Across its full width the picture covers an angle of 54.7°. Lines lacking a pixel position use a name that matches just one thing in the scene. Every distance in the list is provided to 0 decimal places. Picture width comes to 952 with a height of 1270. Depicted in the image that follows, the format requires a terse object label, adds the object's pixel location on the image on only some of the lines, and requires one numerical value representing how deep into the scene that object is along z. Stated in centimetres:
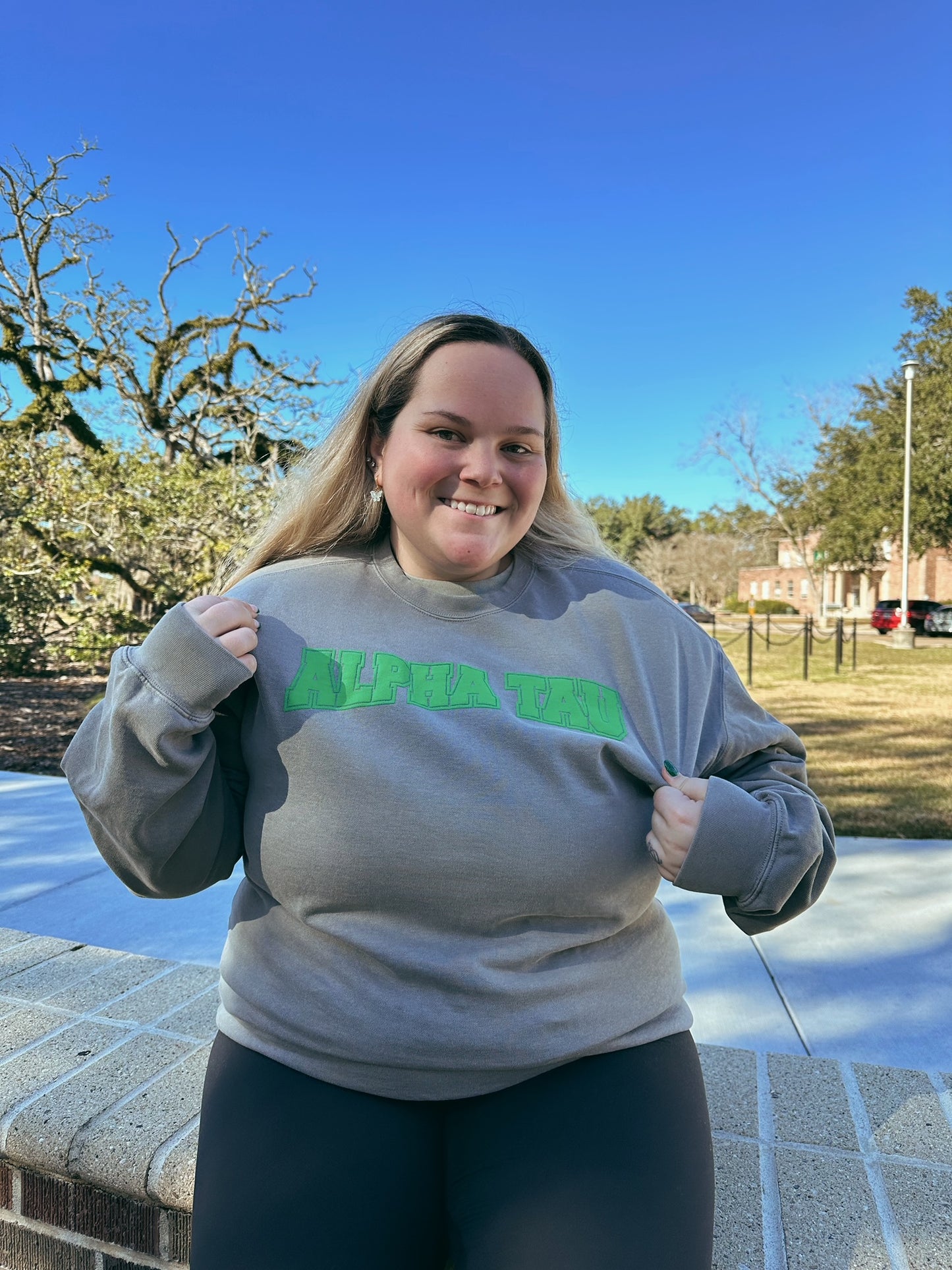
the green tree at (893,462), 2628
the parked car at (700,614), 3272
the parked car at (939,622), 2888
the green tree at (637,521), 6711
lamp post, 2145
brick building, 5025
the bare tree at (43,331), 1062
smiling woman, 126
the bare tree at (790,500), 3475
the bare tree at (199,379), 1075
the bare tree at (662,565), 5609
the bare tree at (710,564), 5497
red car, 3027
